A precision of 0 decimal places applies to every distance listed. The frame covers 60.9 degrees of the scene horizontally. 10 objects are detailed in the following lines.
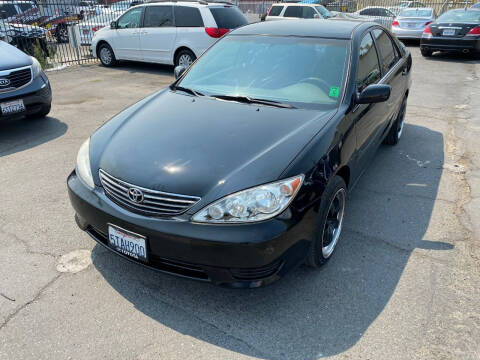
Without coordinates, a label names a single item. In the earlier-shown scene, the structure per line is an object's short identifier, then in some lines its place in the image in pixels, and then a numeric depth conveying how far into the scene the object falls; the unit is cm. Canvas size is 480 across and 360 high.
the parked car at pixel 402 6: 1983
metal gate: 1175
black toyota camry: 233
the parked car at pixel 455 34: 1157
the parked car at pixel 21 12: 1531
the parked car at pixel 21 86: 541
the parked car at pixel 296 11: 1486
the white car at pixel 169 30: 944
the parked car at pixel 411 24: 1463
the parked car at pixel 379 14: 1873
